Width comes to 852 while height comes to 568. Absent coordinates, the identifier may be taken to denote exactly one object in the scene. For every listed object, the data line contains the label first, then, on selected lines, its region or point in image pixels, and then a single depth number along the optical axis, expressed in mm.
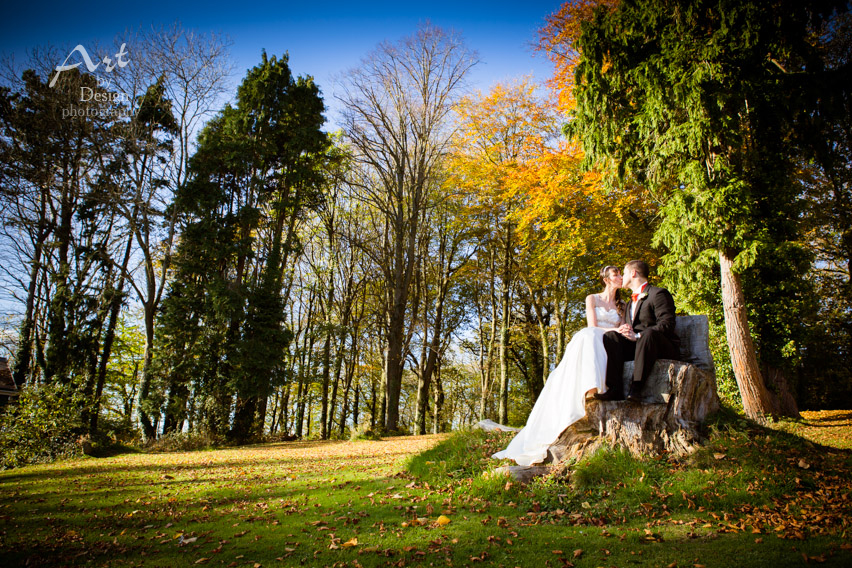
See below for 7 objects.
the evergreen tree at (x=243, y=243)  14445
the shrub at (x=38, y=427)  10680
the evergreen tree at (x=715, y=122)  8445
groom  5641
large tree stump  5422
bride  5758
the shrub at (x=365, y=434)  14242
